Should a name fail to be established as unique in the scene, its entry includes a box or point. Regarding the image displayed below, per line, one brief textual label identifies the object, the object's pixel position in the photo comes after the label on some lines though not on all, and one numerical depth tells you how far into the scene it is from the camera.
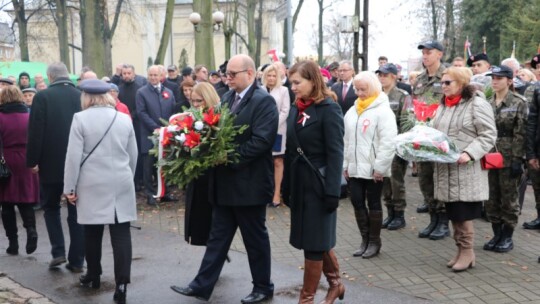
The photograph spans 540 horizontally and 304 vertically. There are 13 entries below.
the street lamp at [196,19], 20.08
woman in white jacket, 6.80
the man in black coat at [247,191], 5.55
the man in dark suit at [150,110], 10.77
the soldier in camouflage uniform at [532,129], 7.19
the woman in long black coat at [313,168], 5.21
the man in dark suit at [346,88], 10.27
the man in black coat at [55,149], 6.84
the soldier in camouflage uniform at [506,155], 7.40
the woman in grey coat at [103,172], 5.80
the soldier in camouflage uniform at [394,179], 8.56
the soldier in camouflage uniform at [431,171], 8.05
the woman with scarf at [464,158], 6.35
